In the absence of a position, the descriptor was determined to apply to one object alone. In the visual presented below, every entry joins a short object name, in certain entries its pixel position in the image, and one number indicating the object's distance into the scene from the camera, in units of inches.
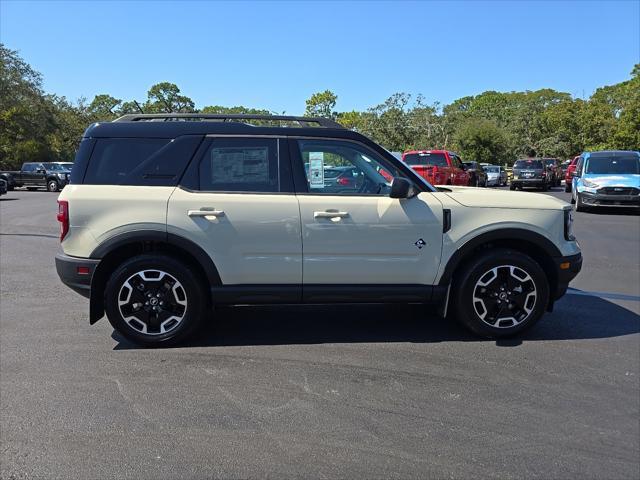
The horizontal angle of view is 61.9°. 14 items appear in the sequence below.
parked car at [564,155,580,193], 1034.7
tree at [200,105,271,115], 3813.7
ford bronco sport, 179.5
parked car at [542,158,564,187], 1192.0
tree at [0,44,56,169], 1745.8
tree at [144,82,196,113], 3241.6
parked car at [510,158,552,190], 1109.7
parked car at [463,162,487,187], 1002.1
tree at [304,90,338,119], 2367.0
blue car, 610.9
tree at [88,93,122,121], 2614.7
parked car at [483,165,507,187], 1397.6
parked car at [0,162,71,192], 1286.9
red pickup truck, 681.6
